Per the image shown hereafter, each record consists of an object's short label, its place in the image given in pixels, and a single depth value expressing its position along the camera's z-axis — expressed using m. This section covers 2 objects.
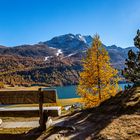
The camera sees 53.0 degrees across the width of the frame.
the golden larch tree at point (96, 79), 17.07
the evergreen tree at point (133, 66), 16.97
